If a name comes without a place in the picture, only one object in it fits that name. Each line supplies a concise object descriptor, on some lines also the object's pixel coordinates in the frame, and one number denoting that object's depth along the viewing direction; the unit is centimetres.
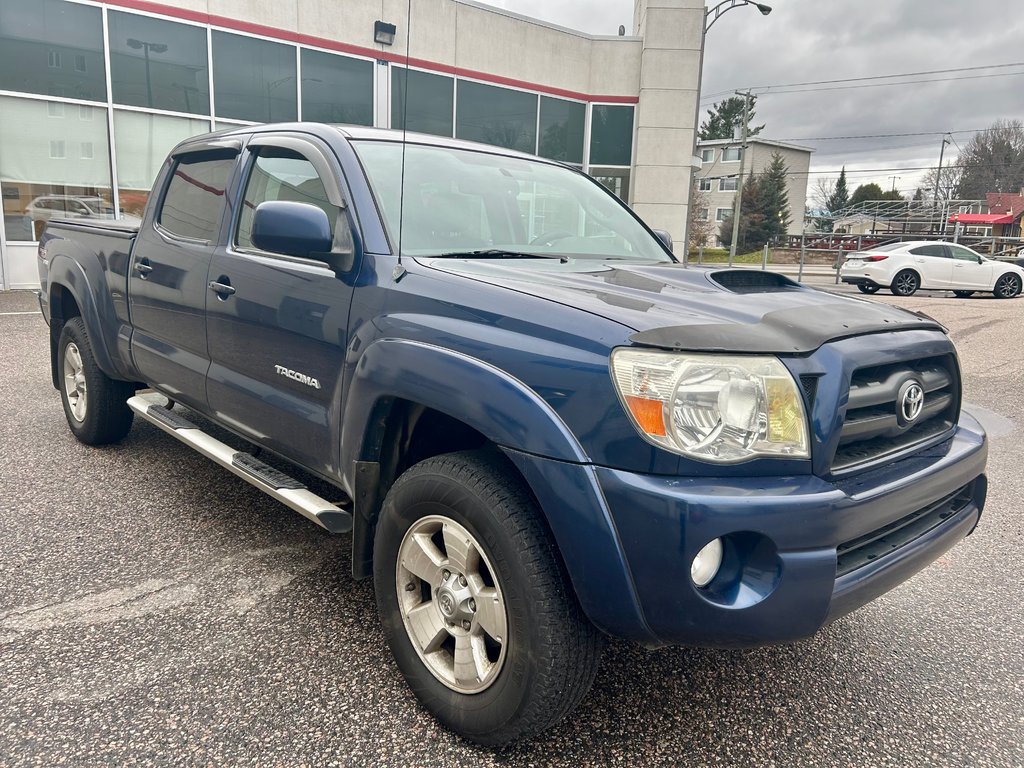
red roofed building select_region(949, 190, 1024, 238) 6712
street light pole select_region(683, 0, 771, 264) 1872
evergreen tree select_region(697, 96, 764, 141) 7866
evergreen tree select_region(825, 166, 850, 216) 9244
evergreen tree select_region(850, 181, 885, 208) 9469
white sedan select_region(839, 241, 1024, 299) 1869
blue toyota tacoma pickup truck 176
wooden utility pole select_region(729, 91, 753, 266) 3980
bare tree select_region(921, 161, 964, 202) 6688
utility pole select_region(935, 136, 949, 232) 6660
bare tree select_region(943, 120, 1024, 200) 6481
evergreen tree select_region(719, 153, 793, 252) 6281
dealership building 1310
